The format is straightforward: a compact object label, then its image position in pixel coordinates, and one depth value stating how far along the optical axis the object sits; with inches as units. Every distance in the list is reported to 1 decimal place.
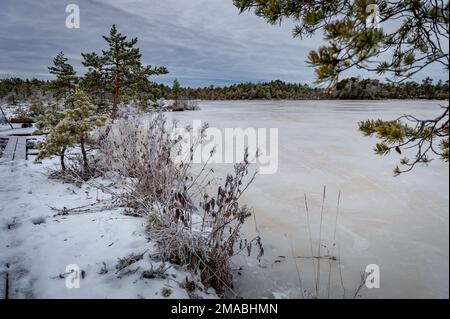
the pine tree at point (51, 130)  194.5
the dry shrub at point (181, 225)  106.3
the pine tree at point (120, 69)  367.6
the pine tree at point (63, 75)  388.2
